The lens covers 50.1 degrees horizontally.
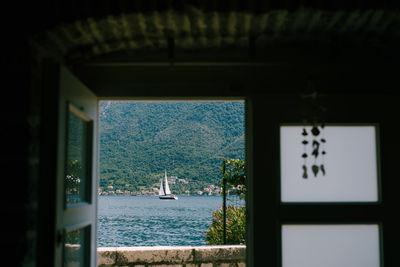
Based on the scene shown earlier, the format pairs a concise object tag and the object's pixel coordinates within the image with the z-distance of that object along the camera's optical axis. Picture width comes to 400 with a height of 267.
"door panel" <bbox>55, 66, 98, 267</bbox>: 1.89
